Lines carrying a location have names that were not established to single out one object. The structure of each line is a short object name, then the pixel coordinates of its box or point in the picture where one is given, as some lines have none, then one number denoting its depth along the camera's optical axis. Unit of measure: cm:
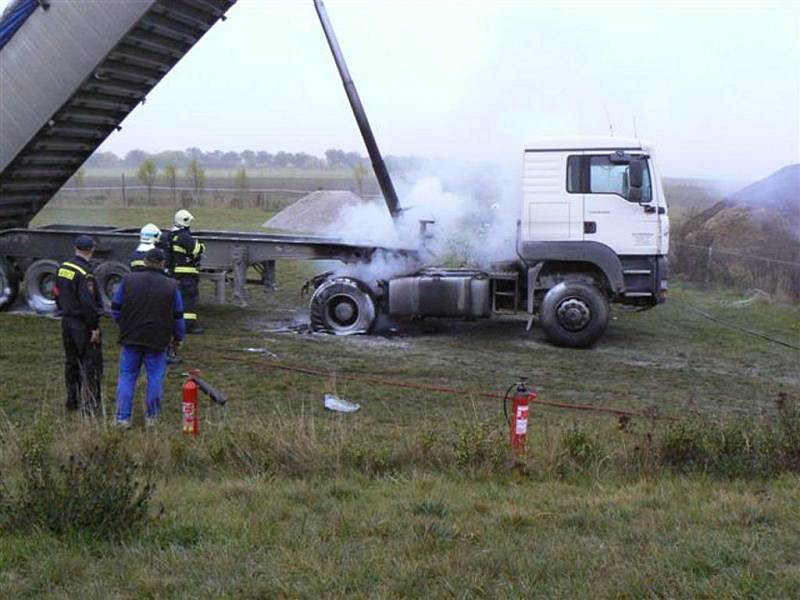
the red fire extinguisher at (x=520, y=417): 651
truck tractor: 1241
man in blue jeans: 820
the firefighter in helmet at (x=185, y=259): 1245
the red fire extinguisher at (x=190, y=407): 718
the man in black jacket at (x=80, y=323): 864
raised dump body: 1156
